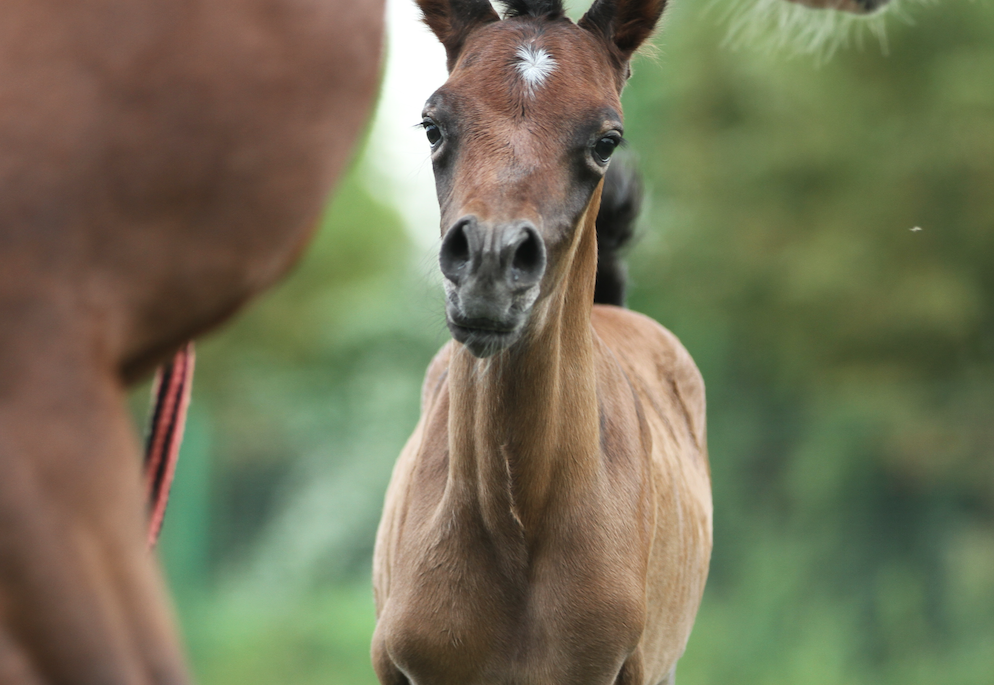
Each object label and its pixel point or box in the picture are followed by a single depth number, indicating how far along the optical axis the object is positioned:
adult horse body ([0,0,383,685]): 3.99
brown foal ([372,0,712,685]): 7.18
